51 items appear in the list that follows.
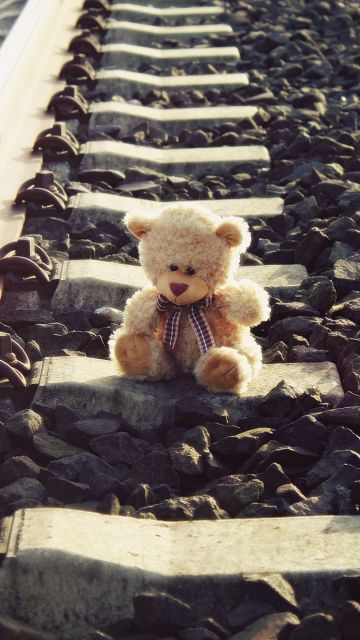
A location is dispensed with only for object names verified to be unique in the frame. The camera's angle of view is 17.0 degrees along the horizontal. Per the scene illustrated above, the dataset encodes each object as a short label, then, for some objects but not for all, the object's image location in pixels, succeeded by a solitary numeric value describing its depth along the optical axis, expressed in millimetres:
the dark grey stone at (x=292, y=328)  3555
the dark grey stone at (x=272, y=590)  2174
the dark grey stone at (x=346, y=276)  3893
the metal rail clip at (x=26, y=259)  3793
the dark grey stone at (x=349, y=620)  2133
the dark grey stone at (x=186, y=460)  2746
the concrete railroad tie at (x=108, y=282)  3848
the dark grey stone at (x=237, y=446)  2830
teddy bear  3123
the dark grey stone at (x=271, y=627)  2098
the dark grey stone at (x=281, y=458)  2750
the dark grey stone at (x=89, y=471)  2666
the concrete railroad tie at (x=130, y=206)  4660
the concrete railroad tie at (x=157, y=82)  6930
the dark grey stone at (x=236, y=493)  2592
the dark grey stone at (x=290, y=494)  2605
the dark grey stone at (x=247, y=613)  2176
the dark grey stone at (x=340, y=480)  2621
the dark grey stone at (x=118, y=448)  2838
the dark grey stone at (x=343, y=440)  2818
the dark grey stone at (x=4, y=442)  2844
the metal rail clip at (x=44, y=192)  4461
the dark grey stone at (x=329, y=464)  2697
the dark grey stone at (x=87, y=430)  2922
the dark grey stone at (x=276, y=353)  3395
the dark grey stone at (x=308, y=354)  3359
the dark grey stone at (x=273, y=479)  2674
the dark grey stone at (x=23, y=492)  2598
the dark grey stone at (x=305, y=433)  2842
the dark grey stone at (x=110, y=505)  2535
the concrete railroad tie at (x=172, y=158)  5453
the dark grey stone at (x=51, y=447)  2828
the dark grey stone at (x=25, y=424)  2871
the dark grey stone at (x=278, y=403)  2992
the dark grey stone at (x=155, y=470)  2740
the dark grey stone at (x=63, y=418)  2980
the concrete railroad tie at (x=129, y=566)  2188
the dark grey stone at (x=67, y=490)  2635
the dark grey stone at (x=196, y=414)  2984
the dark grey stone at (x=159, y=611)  2145
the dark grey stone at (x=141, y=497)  2607
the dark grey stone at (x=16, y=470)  2695
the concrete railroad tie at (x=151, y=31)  8250
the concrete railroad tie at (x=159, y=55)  7617
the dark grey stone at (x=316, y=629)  2094
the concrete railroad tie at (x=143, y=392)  3070
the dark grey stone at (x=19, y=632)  2125
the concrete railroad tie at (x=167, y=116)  6195
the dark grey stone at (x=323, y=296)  3713
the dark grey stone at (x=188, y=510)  2531
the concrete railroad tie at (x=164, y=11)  8945
